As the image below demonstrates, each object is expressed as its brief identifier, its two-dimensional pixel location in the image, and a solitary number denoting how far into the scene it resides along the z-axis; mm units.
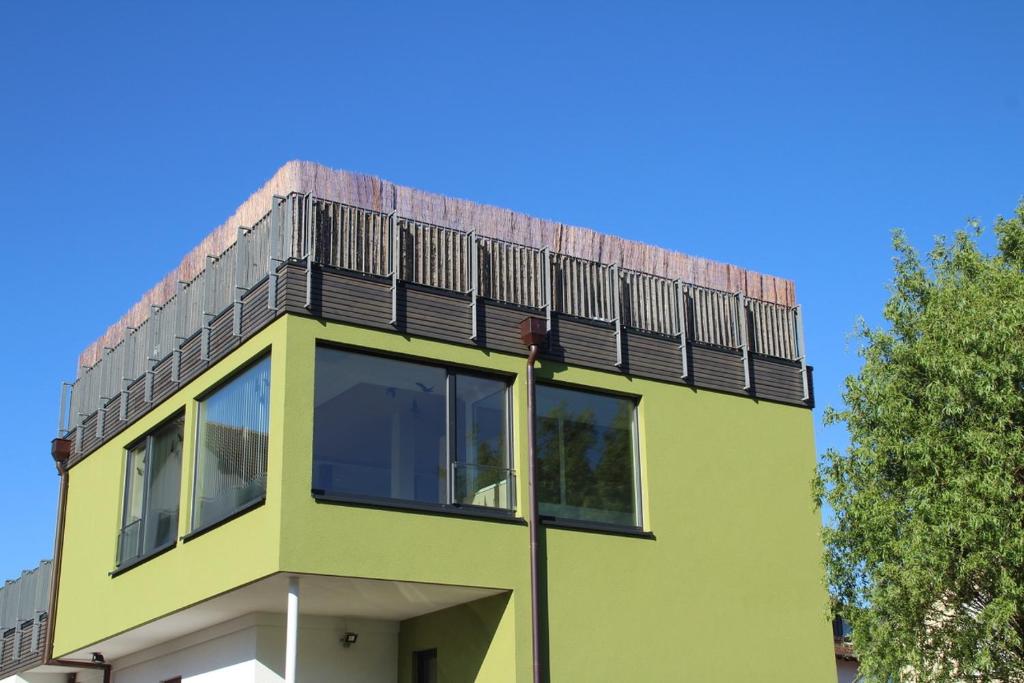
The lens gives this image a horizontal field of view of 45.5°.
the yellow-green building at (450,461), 14469
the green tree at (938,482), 14852
